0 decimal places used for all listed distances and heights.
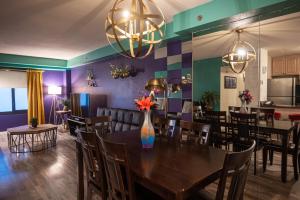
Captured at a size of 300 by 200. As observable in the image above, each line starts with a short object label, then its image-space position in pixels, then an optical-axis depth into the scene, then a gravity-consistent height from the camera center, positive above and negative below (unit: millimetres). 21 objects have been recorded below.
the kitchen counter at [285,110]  2573 -182
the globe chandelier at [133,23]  1594 +663
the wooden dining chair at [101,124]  2866 -415
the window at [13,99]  6562 -60
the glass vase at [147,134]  1953 -372
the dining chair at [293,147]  2760 -734
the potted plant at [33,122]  4602 -594
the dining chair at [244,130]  2748 -492
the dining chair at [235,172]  1142 -460
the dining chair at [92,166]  1687 -630
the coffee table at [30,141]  4328 -1142
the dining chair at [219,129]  3084 -514
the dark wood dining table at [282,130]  2584 -462
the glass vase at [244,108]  2780 -164
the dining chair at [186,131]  2271 -410
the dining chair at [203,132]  2102 -385
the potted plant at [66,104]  6816 -240
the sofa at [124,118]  3959 -459
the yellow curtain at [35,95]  6734 +80
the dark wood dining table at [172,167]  1206 -529
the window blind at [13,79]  6355 +605
